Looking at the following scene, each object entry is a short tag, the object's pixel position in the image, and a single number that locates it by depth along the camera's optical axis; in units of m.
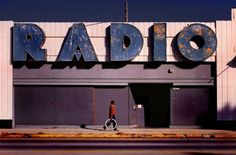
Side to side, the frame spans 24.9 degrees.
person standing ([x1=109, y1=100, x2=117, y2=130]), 28.38
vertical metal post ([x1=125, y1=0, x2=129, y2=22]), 45.50
